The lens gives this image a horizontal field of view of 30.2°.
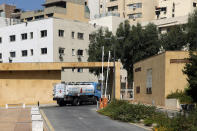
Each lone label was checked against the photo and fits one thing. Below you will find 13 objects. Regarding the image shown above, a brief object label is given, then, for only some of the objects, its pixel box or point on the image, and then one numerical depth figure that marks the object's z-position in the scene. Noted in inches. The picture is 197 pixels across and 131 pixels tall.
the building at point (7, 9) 3649.1
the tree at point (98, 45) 2508.6
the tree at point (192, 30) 2129.7
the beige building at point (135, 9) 3329.2
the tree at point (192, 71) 1137.4
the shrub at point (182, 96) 1294.7
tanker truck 1749.5
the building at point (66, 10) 3142.2
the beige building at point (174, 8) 3065.0
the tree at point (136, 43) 2393.9
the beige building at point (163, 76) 1406.3
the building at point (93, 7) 3622.0
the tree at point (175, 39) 2274.9
